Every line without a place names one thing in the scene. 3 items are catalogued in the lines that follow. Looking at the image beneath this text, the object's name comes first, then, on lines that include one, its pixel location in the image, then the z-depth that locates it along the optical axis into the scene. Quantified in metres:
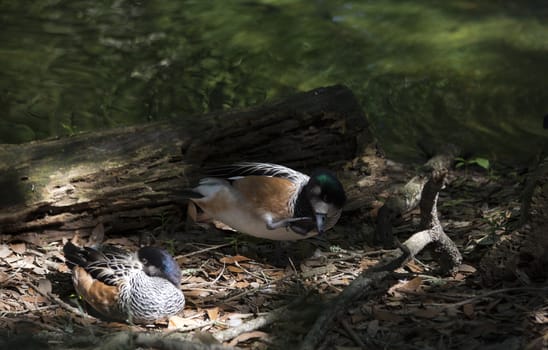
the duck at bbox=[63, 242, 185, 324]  8.02
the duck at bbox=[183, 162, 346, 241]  9.09
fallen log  9.63
